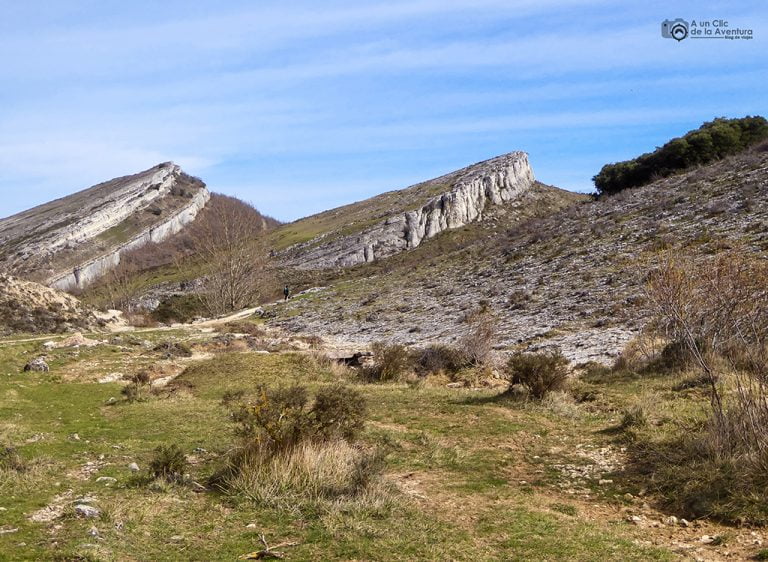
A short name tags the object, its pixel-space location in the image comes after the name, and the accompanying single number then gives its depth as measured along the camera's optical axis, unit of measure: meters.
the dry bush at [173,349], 27.42
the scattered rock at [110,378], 21.61
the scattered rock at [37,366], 22.17
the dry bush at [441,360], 22.08
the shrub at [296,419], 9.34
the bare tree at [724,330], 8.66
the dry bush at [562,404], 13.85
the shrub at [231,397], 15.88
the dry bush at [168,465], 9.09
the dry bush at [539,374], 15.41
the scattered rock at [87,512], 7.49
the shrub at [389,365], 21.55
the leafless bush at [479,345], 22.20
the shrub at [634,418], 11.85
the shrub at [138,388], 17.52
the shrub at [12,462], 9.30
